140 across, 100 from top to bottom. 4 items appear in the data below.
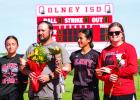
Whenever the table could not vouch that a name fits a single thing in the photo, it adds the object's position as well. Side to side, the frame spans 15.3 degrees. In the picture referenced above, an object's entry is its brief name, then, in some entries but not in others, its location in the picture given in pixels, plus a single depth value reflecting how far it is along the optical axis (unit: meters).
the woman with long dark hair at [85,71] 8.33
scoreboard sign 20.02
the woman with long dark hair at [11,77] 8.49
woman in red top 7.56
